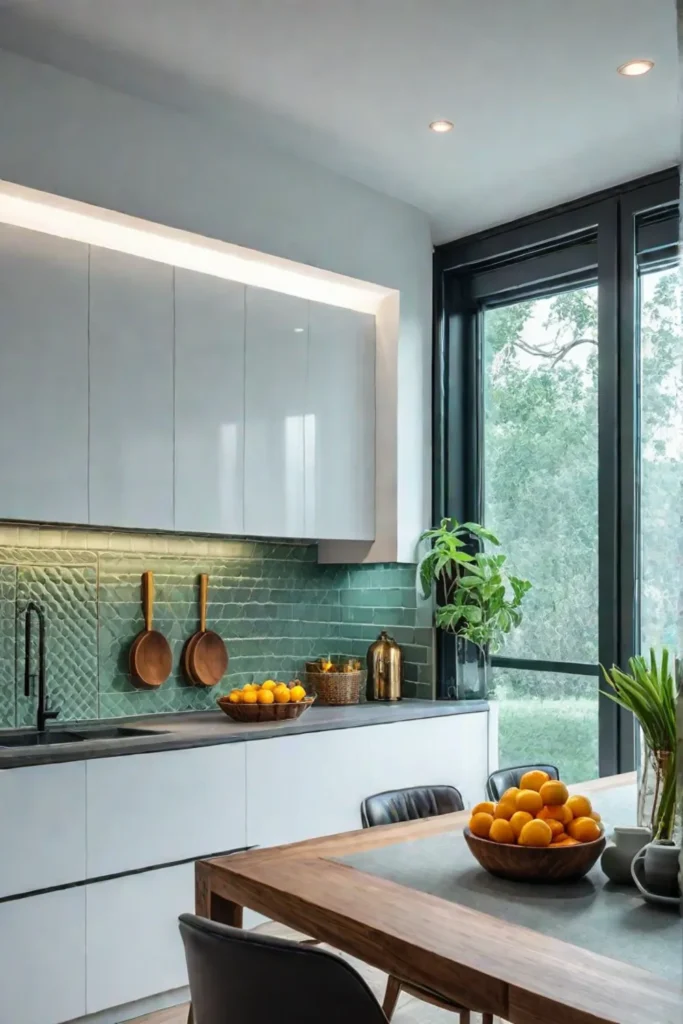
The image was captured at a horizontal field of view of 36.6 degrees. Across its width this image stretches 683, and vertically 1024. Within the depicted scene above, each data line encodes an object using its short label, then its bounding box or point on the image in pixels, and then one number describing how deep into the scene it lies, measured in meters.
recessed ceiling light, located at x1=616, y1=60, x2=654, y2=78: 3.12
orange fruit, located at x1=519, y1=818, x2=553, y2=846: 1.92
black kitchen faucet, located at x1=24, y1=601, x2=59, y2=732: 3.52
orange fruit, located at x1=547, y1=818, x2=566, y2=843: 1.98
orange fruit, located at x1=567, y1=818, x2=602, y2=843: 1.97
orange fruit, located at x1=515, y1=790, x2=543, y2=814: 2.01
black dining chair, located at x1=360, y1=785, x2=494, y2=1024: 2.62
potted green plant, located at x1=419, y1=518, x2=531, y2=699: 4.21
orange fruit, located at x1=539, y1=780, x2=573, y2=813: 2.02
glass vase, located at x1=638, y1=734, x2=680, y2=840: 2.00
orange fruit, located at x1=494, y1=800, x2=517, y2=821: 2.00
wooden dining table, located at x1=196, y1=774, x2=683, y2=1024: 1.43
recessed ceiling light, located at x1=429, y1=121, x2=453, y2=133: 3.56
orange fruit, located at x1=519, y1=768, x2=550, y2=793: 2.10
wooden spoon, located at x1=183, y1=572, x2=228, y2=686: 4.08
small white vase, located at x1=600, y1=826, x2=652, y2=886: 1.92
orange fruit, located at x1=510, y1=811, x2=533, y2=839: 1.96
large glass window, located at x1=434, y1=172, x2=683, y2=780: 3.89
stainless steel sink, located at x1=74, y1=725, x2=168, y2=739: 3.55
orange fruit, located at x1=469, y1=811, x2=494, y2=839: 1.99
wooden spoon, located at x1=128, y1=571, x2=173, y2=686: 3.89
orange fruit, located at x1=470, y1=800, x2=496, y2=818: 2.04
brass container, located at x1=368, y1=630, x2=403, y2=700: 4.37
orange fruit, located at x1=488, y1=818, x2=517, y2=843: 1.95
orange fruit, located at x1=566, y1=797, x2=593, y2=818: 2.02
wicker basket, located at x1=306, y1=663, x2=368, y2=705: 4.28
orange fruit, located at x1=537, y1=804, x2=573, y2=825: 2.00
